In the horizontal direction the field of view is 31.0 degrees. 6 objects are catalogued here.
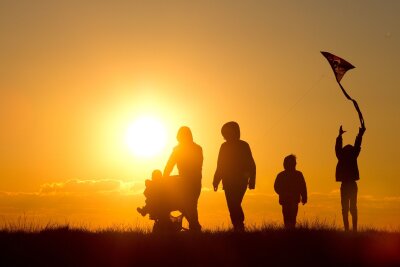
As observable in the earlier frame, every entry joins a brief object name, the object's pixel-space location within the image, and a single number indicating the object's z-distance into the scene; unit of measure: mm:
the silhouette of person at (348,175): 18062
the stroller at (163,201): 16594
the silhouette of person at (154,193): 16594
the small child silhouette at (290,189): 17828
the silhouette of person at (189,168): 16812
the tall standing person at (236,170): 16547
